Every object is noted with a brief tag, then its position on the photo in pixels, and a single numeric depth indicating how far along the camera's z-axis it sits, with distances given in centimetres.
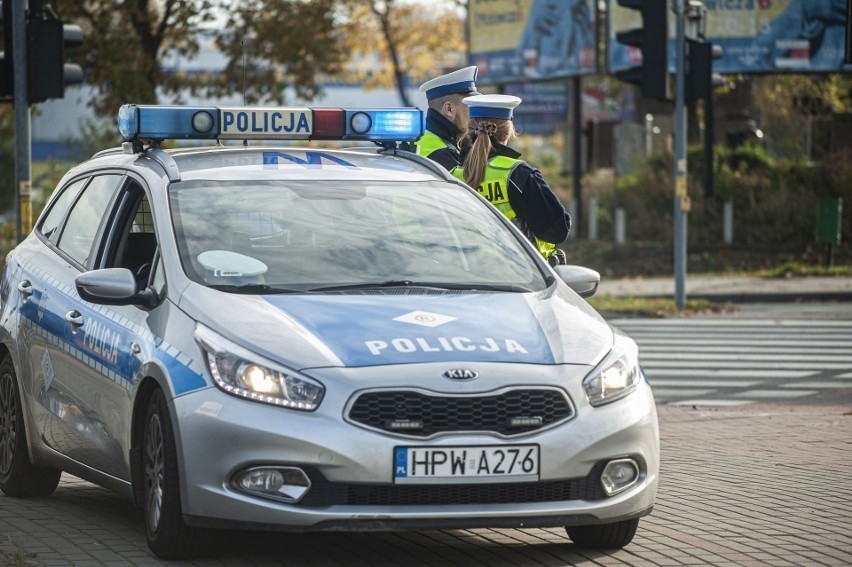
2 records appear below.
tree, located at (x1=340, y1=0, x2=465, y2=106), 5341
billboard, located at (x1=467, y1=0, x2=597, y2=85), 3572
